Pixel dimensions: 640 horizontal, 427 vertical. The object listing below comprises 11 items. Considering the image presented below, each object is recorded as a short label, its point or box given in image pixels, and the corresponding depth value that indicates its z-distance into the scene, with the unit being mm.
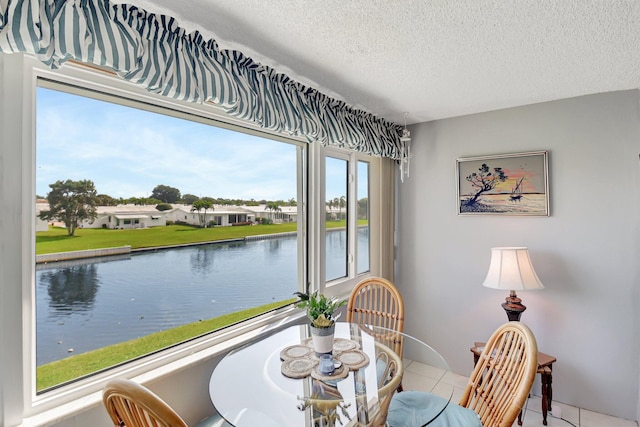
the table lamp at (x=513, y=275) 2340
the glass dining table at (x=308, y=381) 1262
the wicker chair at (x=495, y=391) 1360
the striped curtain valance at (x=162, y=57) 1049
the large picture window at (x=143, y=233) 1341
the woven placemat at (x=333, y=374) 1461
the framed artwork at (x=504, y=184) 2580
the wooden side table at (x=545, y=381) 2242
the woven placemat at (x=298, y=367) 1502
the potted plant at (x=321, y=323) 1603
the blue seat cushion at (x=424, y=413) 1545
